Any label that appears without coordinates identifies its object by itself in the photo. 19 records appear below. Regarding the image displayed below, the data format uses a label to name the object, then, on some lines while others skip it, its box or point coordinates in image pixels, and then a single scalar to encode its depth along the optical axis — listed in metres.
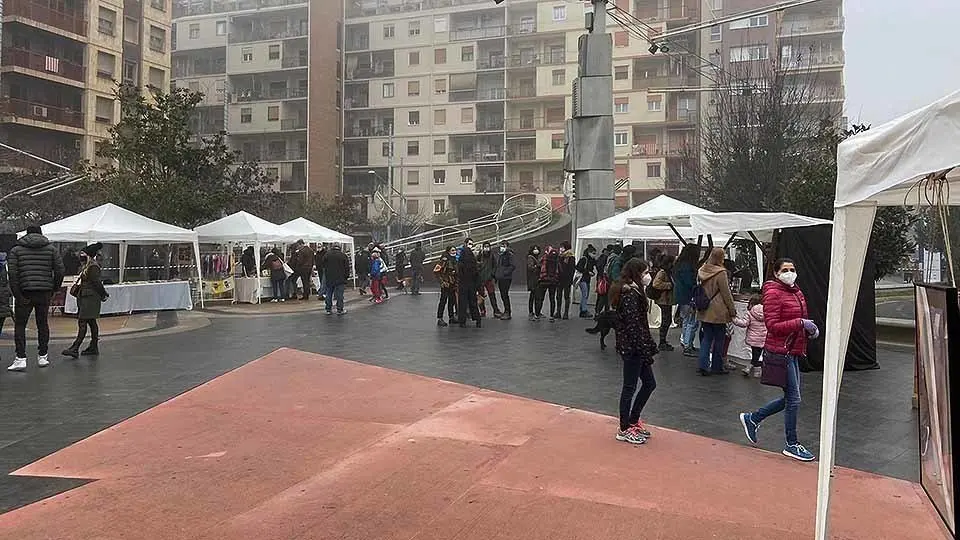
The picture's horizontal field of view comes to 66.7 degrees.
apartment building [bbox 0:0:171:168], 39.50
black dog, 11.11
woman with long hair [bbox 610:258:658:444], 6.04
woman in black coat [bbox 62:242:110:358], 10.26
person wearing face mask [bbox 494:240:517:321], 16.44
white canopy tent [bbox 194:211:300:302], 20.11
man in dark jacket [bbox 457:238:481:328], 14.30
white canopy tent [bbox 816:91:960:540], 3.33
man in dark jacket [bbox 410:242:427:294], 25.41
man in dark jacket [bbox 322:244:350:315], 16.75
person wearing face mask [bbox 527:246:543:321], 15.73
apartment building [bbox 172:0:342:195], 56.12
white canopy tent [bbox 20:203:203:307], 15.98
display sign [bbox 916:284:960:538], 3.42
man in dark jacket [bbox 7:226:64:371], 9.34
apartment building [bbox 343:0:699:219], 51.31
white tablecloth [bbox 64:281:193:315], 16.45
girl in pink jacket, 8.05
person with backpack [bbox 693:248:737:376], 8.88
